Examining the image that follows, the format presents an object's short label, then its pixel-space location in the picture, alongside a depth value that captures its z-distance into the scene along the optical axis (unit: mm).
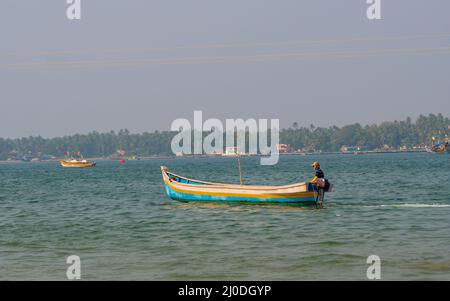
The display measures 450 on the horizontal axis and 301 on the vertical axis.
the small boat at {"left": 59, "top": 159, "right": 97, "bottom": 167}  194500
